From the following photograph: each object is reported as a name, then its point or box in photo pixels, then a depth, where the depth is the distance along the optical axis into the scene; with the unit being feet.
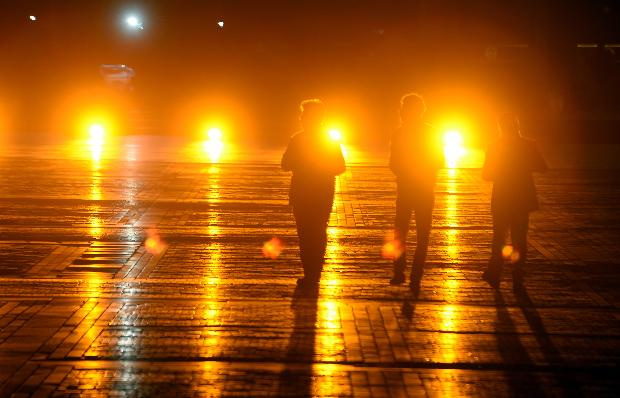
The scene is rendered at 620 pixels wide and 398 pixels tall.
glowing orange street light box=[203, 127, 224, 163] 149.89
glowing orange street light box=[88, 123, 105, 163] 147.33
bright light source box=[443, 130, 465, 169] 146.51
